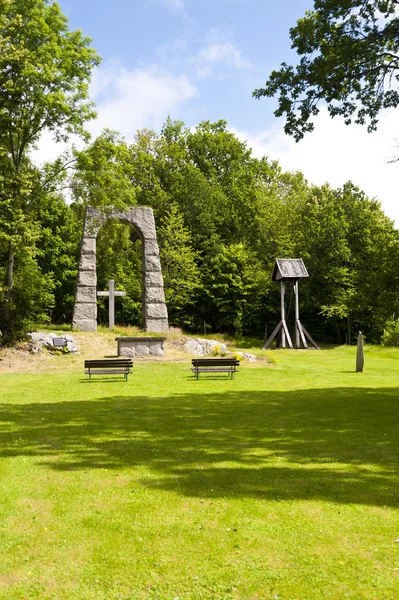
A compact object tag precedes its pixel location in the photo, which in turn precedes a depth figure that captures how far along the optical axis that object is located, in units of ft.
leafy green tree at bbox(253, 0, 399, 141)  34.83
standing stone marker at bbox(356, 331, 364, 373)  62.39
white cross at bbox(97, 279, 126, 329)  89.51
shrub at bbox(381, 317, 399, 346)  109.60
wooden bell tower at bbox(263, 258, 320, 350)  102.12
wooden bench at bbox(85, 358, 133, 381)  51.24
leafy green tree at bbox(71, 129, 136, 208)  76.84
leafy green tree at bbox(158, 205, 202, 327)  119.96
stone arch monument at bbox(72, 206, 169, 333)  87.04
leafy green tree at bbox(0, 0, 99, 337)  66.95
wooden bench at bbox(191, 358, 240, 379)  52.85
